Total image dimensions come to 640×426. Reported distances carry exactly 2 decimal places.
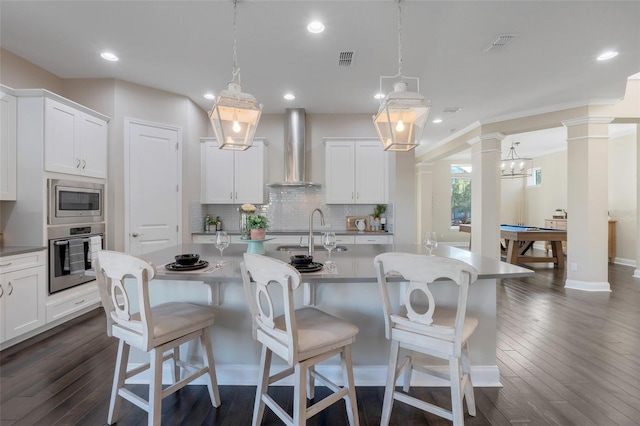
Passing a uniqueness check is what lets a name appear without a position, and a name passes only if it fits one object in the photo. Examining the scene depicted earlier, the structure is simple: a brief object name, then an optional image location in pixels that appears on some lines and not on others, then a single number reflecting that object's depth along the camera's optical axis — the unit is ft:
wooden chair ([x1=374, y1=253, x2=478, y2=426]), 4.63
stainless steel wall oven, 10.18
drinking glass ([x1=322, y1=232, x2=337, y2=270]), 6.83
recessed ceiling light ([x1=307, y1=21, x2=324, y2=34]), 8.75
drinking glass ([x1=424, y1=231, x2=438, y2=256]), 7.29
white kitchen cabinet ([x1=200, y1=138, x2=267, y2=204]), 15.78
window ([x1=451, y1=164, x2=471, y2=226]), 32.83
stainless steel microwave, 10.27
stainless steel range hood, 16.02
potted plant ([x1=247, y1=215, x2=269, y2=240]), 7.52
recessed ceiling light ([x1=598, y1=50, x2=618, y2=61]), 10.39
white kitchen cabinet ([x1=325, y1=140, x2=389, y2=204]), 15.97
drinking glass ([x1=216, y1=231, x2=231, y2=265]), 7.02
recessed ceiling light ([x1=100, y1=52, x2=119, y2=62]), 10.57
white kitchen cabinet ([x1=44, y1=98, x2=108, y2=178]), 10.12
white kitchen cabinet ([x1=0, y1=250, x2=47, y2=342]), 8.56
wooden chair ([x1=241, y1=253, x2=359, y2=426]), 4.59
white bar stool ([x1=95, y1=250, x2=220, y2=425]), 4.99
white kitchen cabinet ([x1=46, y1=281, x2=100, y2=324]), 10.09
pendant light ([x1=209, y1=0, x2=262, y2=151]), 6.51
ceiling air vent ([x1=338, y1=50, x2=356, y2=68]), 10.32
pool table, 19.06
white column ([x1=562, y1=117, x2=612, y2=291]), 14.78
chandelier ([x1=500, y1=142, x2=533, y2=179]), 21.95
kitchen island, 6.91
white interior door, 12.73
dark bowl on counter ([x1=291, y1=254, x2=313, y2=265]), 6.37
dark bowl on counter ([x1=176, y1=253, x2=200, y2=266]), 6.31
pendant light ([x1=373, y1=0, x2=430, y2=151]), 6.22
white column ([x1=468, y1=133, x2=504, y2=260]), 17.20
